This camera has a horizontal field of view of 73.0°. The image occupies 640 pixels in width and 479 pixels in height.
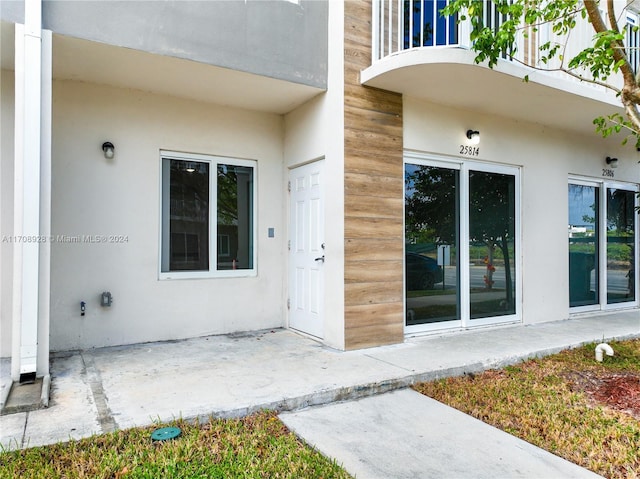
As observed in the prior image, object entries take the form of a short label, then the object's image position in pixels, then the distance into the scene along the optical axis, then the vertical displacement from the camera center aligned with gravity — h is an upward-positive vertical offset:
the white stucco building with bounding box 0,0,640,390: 3.87 +0.80
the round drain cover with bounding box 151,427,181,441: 2.61 -1.17
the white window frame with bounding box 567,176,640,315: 6.98 -0.01
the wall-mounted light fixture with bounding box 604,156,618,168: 7.01 +1.36
